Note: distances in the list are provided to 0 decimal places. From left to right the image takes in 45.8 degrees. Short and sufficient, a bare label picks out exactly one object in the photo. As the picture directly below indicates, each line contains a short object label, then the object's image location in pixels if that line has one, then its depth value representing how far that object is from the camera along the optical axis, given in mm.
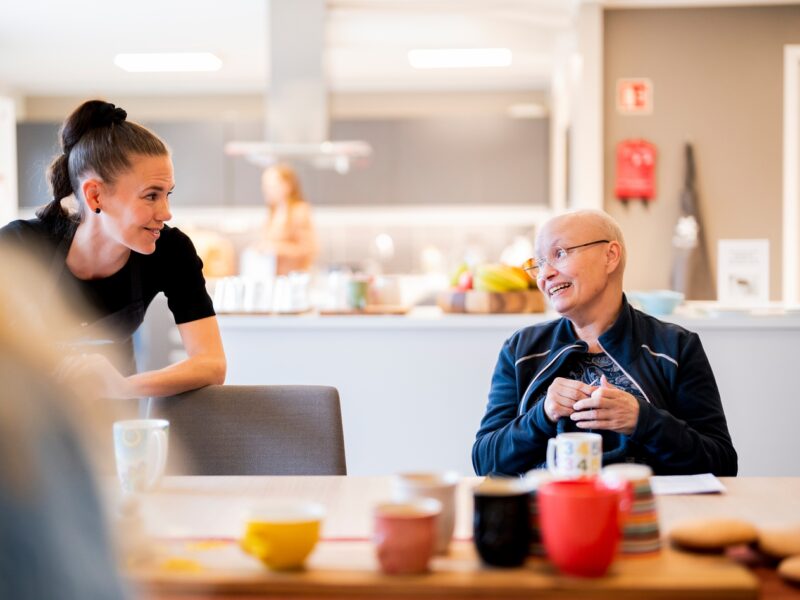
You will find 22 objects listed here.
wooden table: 988
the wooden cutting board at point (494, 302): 3439
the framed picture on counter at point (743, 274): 4316
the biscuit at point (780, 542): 1081
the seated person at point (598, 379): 1714
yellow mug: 1034
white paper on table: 1505
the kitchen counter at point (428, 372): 3309
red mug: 994
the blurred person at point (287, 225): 5578
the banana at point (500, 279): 3465
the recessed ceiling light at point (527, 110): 7387
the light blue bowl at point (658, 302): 3510
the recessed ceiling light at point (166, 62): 6555
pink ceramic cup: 1019
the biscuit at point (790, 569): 1021
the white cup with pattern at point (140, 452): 1483
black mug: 1051
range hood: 4453
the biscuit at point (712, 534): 1099
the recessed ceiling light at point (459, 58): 6227
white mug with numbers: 1342
